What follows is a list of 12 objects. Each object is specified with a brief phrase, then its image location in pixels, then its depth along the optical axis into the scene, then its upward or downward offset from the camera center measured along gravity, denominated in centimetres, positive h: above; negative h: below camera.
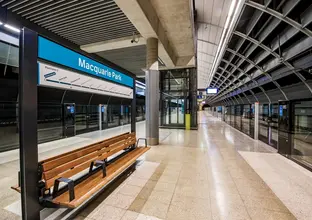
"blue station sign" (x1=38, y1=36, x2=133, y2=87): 182 +72
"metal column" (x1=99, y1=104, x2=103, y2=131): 1057 -67
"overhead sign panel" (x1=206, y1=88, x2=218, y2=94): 1925 +235
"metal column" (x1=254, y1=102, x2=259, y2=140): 700 -51
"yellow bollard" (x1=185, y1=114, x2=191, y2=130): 1049 -92
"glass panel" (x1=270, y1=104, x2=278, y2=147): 623 -71
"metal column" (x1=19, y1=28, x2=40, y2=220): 157 -15
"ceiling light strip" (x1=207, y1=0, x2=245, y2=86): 536 +372
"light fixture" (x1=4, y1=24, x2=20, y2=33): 499 +278
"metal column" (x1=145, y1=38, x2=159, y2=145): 579 +41
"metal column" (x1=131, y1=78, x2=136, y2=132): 430 -10
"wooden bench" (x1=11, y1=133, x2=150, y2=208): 174 -86
